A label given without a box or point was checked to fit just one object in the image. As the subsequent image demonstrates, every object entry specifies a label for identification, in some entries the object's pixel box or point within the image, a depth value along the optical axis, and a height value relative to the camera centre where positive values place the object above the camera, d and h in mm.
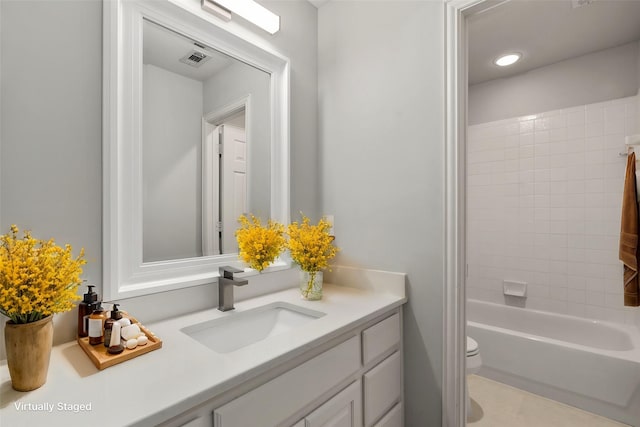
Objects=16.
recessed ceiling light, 2355 +1222
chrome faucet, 1209 -307
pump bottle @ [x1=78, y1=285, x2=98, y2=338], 889 -287
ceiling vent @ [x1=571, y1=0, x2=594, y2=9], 1680 +1174
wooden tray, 757 -366
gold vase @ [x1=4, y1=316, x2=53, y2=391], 650 -305
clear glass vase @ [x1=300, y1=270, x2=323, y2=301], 1366 -326
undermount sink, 1100 -451
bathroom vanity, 614 -393
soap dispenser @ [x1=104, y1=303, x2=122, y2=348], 813 -301
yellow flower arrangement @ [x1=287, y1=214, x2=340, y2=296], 1359 -163
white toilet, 1772 -867
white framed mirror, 1022 +291
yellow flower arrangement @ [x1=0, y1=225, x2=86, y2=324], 626 -147
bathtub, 1768 -974
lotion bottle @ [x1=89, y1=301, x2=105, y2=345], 833 -321
